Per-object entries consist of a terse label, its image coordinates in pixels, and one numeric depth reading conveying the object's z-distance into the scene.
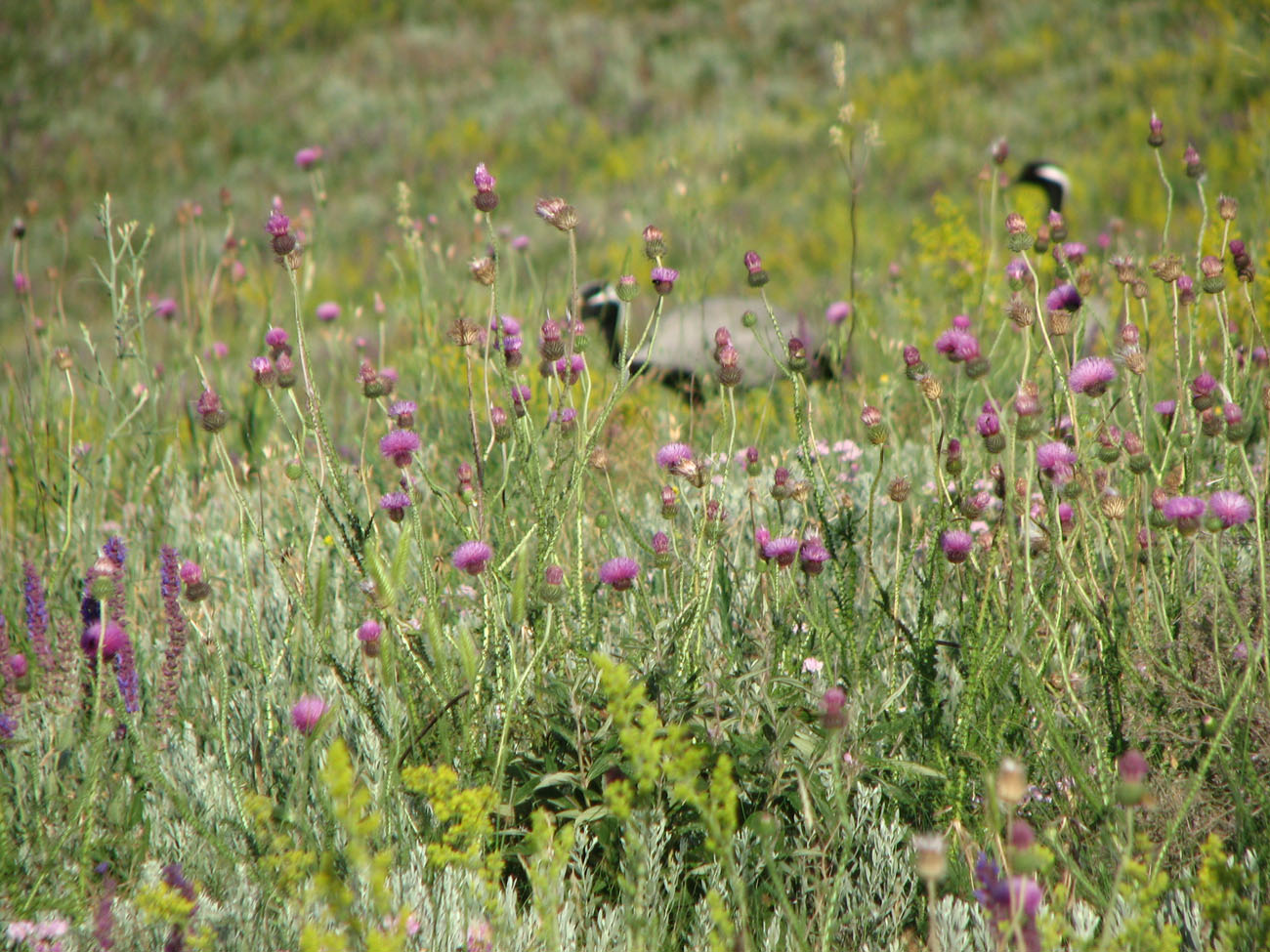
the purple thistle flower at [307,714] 12.63
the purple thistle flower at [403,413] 12.78
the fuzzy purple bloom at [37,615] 12.79
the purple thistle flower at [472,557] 12.68
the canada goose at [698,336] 17.30
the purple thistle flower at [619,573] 12.70
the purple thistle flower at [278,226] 12.76
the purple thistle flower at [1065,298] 12.87
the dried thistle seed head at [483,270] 12.75
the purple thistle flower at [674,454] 12.74
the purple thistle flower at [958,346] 12.67
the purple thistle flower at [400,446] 12.72
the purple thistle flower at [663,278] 12.76
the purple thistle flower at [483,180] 12.78
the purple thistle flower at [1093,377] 12.69
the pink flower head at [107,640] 12.70
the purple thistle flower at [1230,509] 12.62
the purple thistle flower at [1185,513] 12.63
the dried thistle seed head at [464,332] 12.75
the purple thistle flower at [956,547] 12.68
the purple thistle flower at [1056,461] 12.64
